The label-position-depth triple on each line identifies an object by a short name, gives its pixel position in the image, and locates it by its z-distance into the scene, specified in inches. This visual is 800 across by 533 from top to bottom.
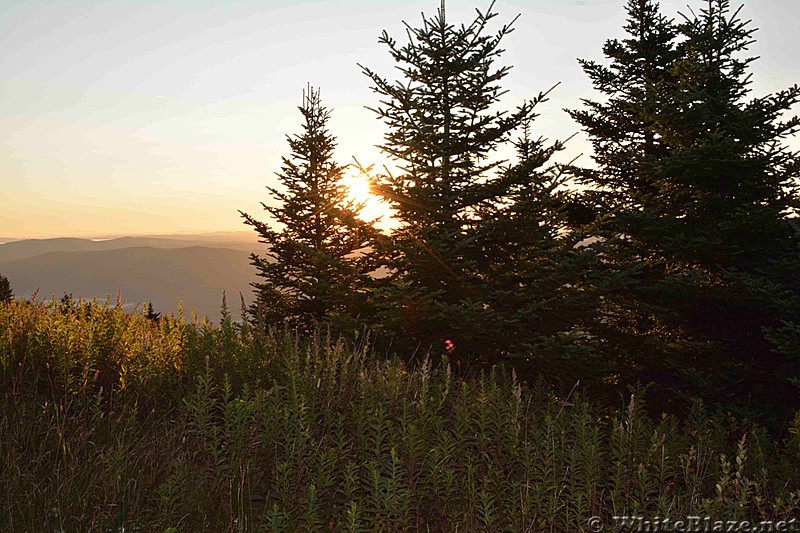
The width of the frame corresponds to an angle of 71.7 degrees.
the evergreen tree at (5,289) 599.1
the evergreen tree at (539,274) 393.1
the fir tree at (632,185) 477.1
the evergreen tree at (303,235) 632.4
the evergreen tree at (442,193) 395.2
